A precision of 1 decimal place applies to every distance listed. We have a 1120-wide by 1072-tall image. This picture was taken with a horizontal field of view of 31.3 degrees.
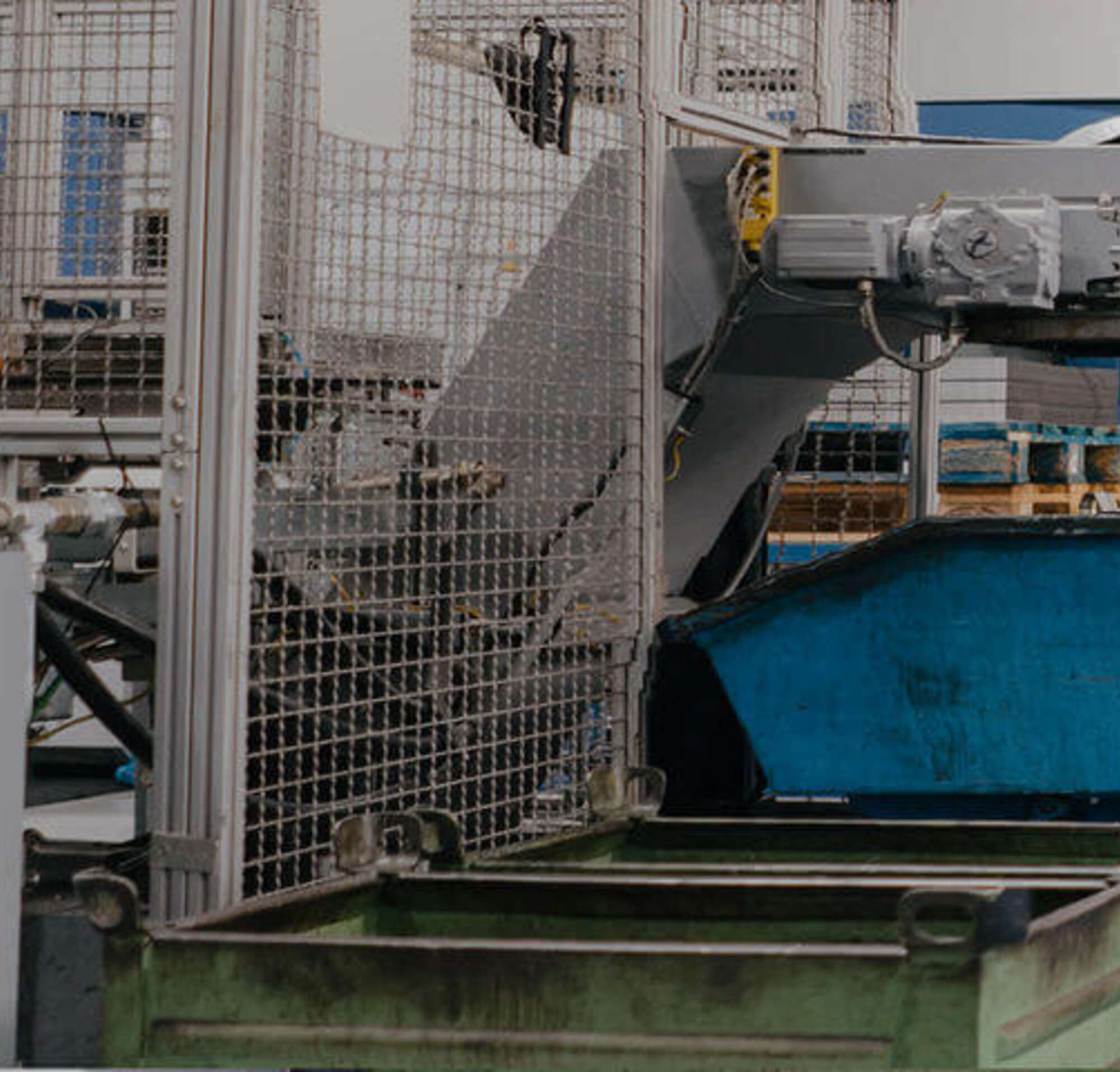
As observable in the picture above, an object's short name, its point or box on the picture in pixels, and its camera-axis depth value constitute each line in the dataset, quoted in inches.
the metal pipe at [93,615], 130.0
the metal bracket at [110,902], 96.6
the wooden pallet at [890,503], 232.2
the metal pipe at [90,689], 126.6
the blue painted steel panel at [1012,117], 450.9
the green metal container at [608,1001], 94.0
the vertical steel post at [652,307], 165.5
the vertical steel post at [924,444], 211.3
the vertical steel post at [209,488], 112.8
